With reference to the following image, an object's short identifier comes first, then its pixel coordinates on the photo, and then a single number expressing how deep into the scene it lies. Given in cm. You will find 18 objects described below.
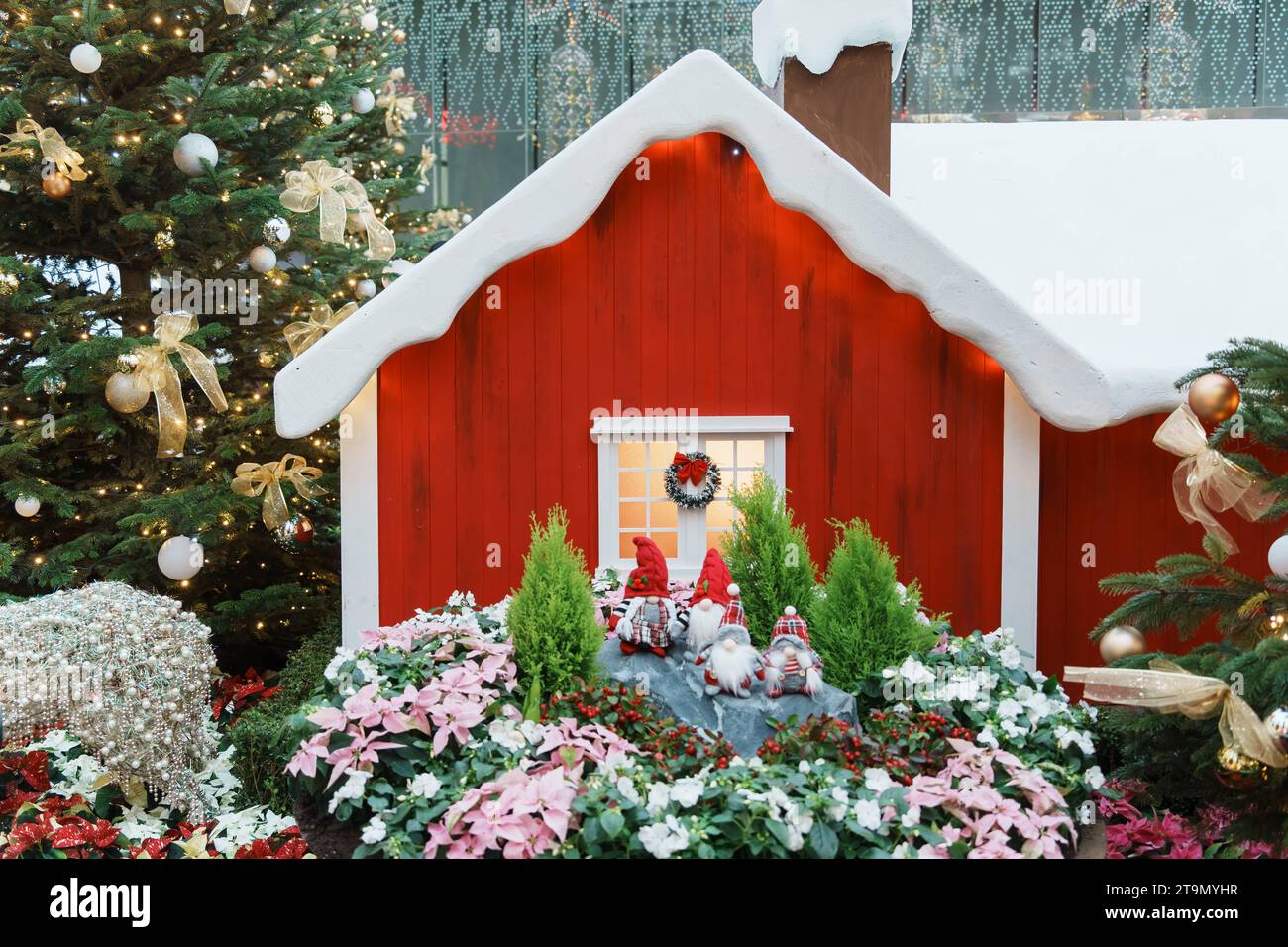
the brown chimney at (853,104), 676
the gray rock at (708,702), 422
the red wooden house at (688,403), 549
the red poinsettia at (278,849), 463
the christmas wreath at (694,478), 546
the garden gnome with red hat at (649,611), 454
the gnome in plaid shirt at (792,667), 426
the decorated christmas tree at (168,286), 615
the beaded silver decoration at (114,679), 468
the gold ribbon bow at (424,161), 961
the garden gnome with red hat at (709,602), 449
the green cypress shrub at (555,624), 433
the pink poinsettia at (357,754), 380
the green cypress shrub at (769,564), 489
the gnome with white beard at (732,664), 424
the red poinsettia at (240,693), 655
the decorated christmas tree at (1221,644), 359
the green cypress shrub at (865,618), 463
